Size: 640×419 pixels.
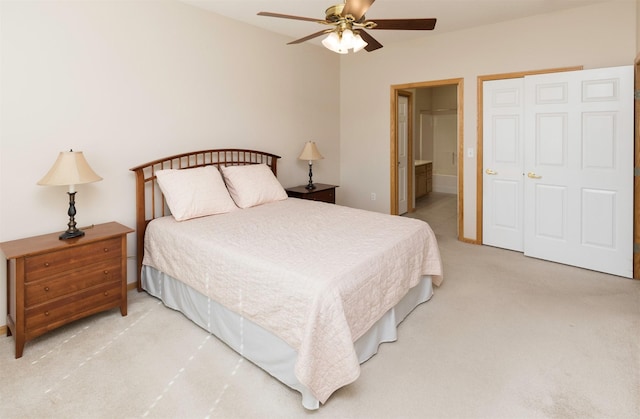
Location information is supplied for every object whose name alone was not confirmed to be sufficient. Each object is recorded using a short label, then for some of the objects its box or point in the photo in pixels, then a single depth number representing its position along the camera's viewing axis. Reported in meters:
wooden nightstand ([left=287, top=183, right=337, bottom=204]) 4.56
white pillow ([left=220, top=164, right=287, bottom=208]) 3.68
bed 1.85
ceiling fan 2.19
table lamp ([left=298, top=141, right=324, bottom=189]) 4.72
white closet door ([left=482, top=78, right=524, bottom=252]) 4.19
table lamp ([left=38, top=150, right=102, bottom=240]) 2.52
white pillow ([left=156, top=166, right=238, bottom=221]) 3.13
